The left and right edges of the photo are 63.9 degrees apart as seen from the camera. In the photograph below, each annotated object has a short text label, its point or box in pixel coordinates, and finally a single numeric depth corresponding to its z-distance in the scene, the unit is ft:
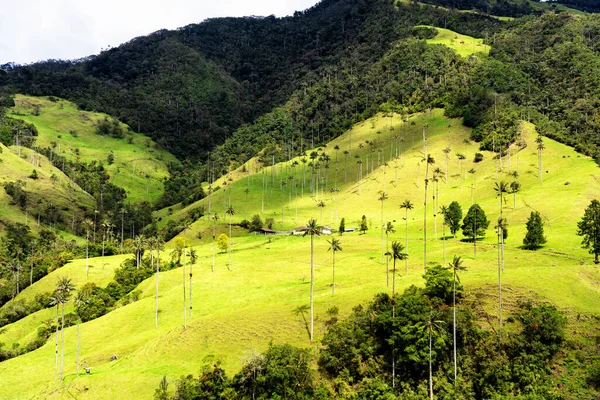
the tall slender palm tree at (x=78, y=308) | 299.27
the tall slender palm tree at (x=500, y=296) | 248.32
